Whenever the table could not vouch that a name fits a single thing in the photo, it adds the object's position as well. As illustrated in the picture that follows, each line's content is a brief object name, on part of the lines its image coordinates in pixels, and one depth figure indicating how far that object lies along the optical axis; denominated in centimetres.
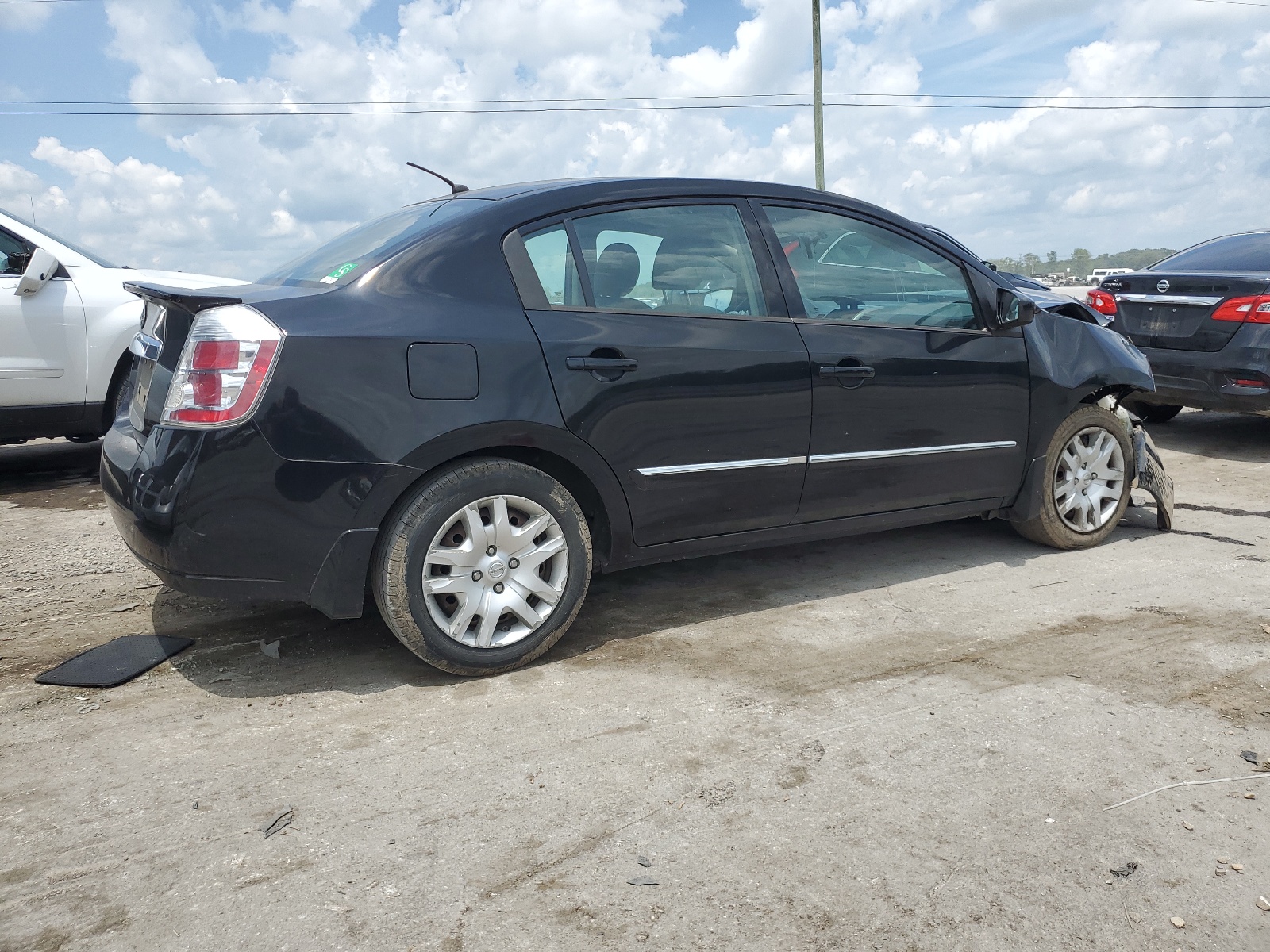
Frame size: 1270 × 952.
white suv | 624
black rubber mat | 343
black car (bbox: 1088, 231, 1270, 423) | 725
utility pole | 2280
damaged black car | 316
